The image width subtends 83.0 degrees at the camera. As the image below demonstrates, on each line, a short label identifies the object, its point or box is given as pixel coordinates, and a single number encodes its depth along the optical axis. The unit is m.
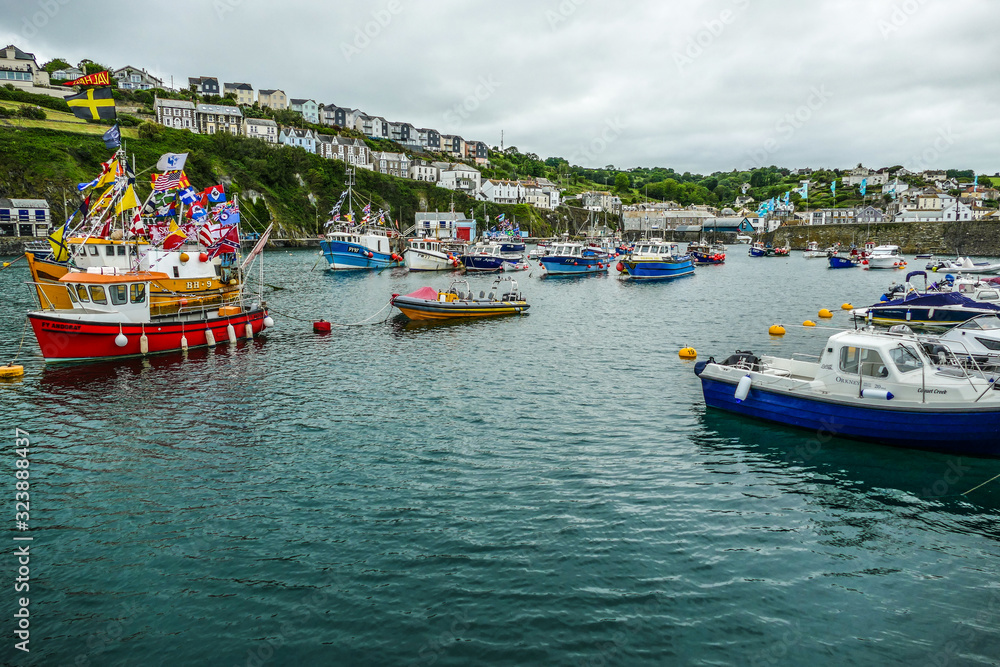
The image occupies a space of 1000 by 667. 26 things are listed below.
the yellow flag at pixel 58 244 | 32.19
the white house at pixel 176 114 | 136.75
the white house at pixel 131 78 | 157.50
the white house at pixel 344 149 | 157.75
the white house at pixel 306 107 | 182.88
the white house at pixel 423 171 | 178.25
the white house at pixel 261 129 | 148.12
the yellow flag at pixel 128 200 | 28.11
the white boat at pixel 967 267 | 50.93
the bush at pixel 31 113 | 106.22
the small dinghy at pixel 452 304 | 37.19
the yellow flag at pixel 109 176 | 29.48
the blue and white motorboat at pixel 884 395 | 14.90
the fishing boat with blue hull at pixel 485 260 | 74.62
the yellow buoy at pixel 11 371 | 23.28
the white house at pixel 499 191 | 188.62
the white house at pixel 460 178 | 180.25
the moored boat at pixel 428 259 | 76.00
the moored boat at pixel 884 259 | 85.38
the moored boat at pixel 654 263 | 69.06
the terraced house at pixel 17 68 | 126.12
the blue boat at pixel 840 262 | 88.50
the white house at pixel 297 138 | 153.50
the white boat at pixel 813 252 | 119.25
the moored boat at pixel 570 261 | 72.56
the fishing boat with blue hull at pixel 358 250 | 74.19
